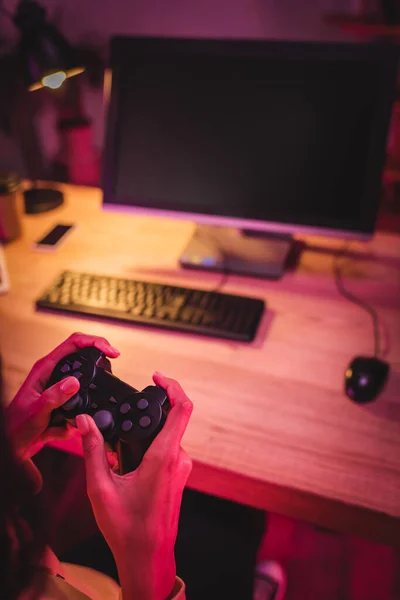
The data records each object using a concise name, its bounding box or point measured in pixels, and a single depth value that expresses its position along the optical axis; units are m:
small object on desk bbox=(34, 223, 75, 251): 1.25
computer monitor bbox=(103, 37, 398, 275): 0.98
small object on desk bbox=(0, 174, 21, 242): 1.25
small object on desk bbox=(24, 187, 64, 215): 1.42
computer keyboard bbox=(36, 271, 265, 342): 0.96
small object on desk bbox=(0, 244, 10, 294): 1.11
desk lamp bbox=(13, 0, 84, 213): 1.19
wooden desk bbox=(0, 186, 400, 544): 0.73
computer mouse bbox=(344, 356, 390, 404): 0.82
